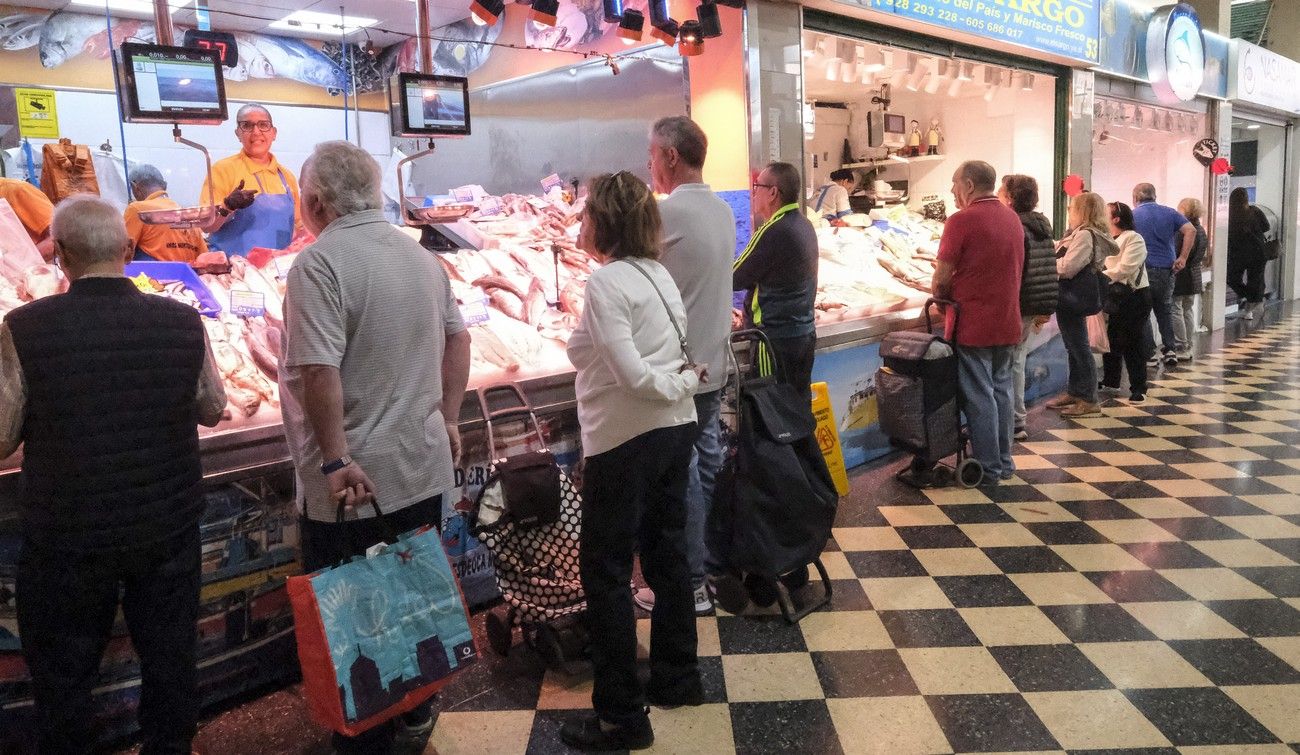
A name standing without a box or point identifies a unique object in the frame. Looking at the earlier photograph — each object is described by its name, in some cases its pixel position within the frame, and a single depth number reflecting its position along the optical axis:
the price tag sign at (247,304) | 3.18
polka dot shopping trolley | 2.85
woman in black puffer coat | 5.54
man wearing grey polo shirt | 2.18
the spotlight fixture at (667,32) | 4.41
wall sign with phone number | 5.82
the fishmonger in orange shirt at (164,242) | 3.77
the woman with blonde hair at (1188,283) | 8.90
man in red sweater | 4.87
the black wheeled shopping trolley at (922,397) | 4.88
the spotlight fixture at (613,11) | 4.29
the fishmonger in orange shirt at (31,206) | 3.53
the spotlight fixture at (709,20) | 4.41
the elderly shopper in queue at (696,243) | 3.19
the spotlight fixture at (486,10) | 3.68
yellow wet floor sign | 4.63
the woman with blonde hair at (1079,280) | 6.38
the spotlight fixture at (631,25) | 4.34
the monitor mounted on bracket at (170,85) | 2.84
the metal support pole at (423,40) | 3.62
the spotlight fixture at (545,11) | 3.95
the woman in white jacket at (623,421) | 2.46
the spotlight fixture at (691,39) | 4.43
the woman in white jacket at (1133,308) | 7.12
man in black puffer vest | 2.10
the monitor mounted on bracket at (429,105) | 3.45
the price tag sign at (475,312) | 3.53
